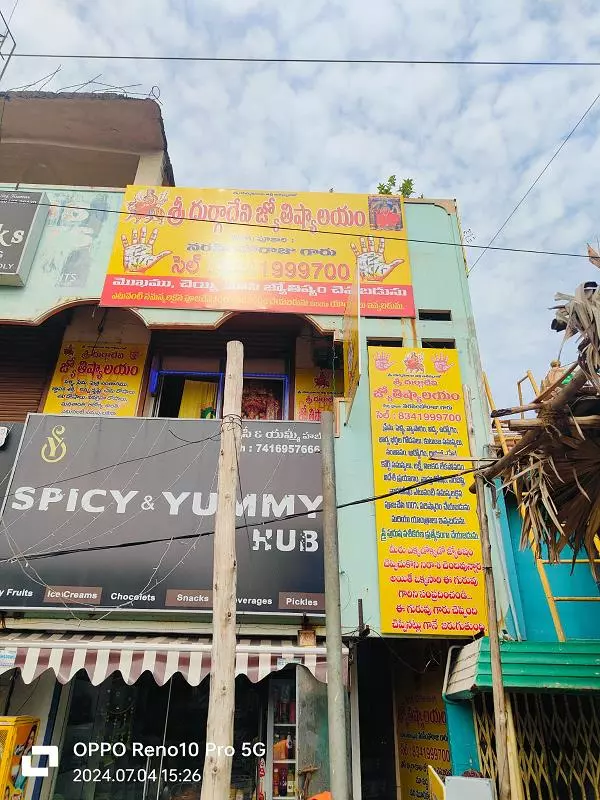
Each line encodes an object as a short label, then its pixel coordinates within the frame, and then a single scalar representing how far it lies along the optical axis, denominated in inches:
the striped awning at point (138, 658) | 248.2
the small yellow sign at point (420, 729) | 298.8
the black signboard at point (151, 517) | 279.6
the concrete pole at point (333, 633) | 160.1
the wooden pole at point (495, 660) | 182.1
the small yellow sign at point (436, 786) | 204.5
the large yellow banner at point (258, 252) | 366.3
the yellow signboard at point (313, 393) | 382.6
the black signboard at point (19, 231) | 364.8
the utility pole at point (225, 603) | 136.3
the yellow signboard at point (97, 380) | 378.6
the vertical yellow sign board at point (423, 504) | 276.2
